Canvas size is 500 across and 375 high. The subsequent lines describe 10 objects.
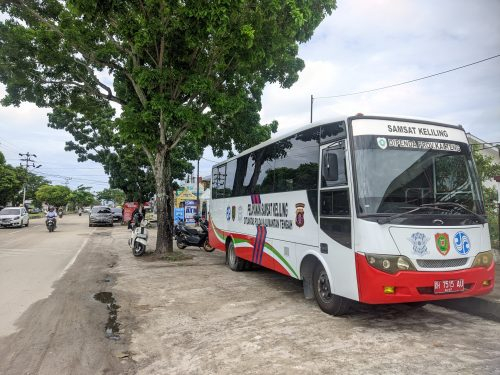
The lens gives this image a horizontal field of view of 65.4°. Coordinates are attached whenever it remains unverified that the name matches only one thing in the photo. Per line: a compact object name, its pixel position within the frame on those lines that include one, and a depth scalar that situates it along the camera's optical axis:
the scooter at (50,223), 24.00
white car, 26.84
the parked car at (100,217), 31.88
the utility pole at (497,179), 12.06
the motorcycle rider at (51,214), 24.15
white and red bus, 4.96
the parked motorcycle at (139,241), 13.24
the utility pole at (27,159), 72.81
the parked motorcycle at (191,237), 14.88
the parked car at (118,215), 40.75
